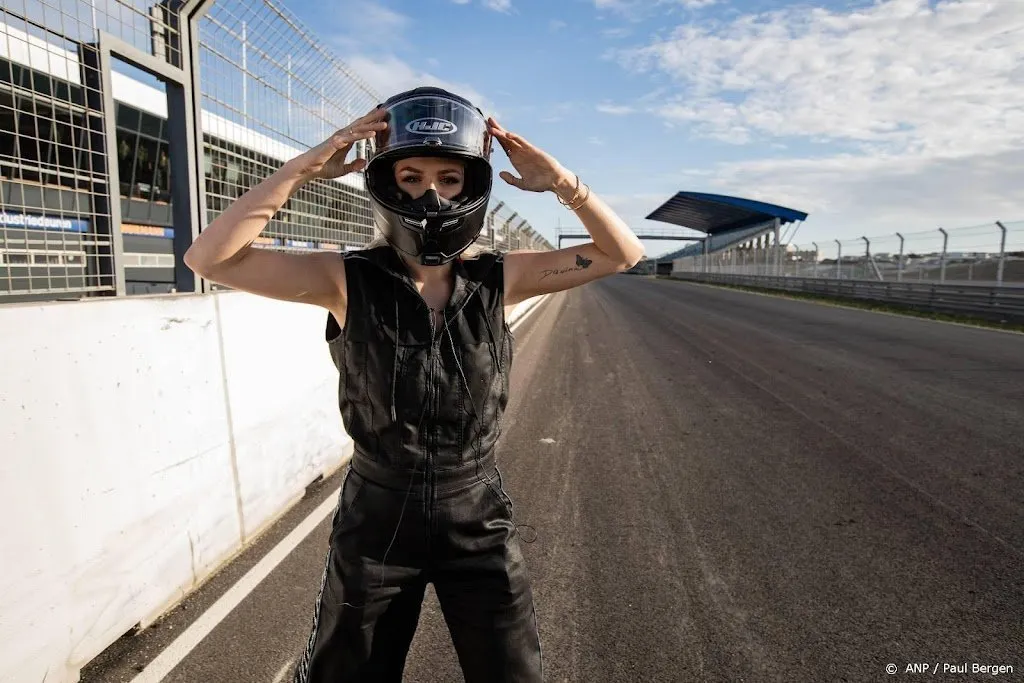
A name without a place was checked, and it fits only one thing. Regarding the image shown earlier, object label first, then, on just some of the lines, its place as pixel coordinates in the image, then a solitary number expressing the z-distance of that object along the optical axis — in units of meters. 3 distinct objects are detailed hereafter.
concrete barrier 2.12
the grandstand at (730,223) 43.88
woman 1.68
